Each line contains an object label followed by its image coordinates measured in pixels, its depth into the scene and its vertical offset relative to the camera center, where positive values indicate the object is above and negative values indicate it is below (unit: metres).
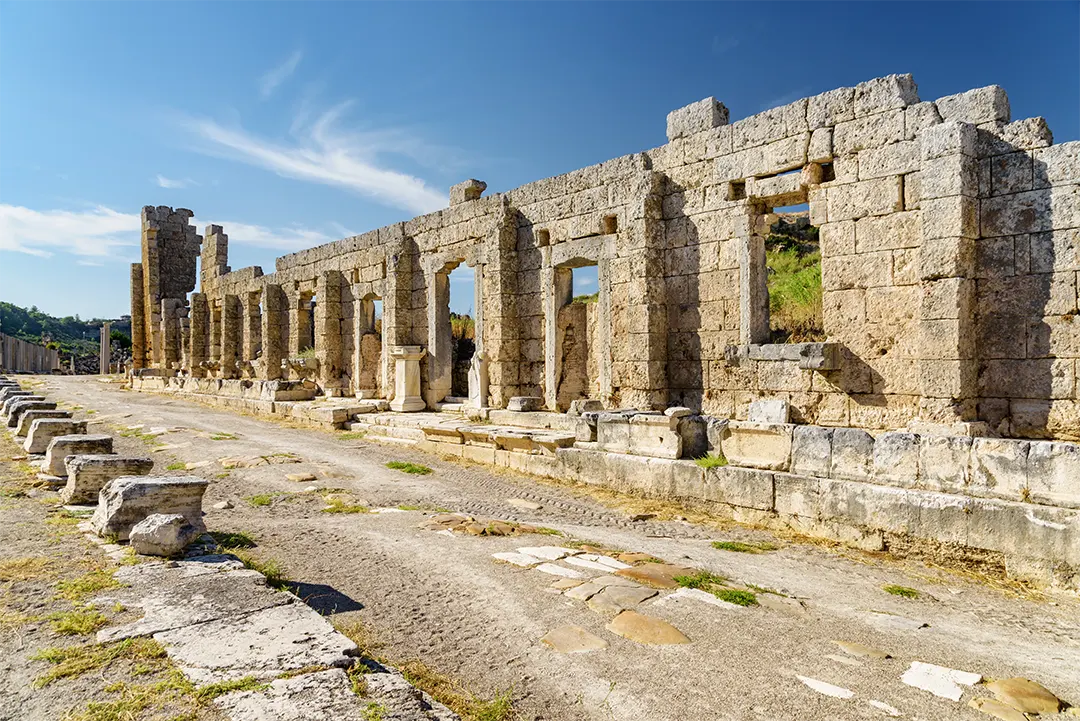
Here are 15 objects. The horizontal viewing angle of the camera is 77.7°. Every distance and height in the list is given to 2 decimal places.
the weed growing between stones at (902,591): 5.07 -1.78
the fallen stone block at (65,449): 7.68 -0.96
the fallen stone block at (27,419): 11.28 -0.87
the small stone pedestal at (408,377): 15.98 -0.33
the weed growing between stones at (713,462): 7.69 -1.18
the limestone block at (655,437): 8.28 -0.96
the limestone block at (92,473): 6.44 -1.03
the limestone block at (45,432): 9.50 -0.93
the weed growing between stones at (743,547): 6.22 -1.76
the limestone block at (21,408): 12.80 -0.77
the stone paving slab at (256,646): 3.04 -1.37
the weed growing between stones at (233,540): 5.67 -1.52
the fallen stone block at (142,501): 5.22 -1.08
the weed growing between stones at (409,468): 10.18 -1.60
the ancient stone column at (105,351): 42.59 +1.04
